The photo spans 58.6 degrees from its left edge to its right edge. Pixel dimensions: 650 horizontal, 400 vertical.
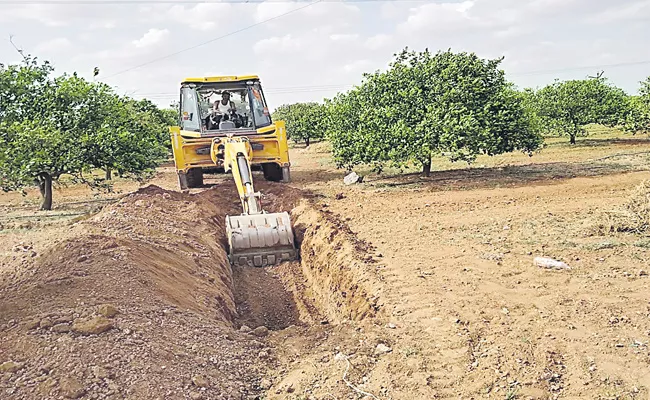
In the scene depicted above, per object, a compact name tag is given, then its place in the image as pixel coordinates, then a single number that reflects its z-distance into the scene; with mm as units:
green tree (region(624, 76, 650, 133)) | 18622
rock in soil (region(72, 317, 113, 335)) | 4348
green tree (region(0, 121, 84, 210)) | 11258
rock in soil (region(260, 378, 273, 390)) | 4133
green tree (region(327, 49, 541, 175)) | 12219
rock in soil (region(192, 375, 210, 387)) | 3951
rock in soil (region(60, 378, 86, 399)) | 3574
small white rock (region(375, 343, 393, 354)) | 4508
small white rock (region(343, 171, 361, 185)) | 14773
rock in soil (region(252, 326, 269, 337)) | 5355
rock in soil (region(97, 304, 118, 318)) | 4680
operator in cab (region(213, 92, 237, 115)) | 12984
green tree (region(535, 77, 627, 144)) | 24178
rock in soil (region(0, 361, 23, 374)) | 3781
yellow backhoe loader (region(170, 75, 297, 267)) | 11727
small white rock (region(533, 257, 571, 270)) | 6188
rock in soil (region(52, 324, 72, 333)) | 4336
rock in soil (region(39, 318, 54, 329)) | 4398
